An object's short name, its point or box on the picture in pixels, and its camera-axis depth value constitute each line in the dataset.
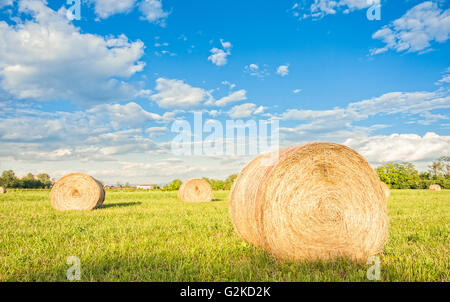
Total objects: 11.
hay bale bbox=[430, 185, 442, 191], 38.75
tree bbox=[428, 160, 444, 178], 63.70
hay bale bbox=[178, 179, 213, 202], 19.64
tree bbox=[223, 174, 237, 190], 49.24
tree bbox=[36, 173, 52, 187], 66.93
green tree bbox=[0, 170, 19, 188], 53.93
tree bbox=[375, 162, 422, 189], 51.32
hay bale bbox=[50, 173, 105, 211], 13.38
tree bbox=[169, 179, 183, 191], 50.91
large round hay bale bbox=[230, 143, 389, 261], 4.98
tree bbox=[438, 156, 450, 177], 63.41
